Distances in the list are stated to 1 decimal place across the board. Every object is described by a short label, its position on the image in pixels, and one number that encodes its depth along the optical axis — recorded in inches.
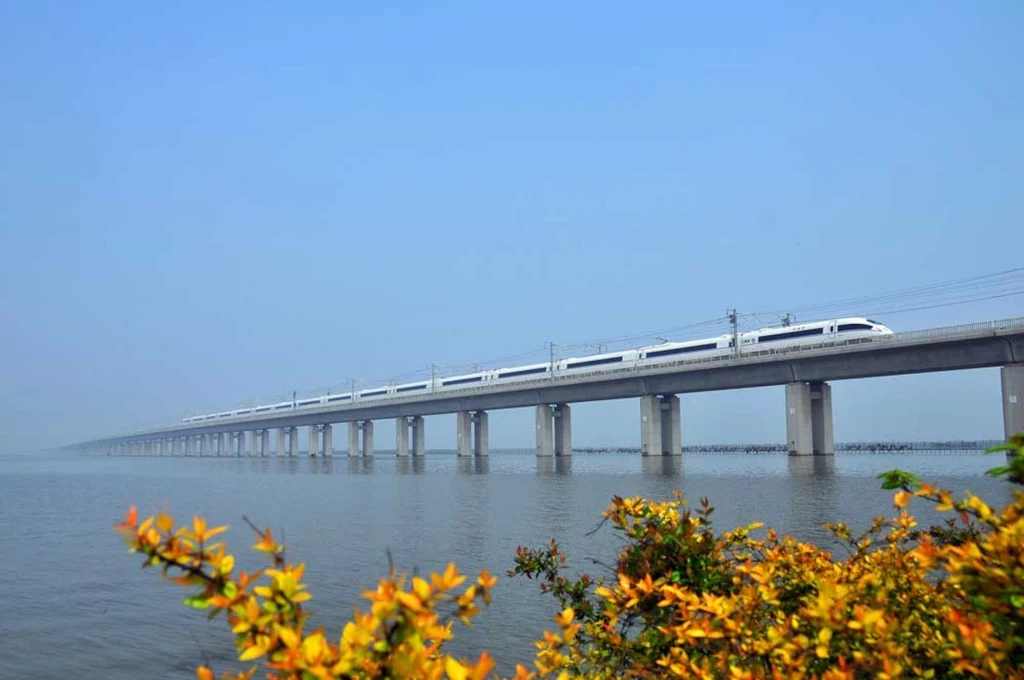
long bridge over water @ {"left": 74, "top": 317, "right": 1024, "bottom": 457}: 2338.8
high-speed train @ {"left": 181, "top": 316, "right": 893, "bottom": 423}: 2809.1
